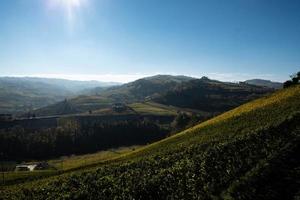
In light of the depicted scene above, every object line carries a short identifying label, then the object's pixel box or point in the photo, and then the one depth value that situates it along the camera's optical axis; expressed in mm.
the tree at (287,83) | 67826
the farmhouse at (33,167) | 77288
